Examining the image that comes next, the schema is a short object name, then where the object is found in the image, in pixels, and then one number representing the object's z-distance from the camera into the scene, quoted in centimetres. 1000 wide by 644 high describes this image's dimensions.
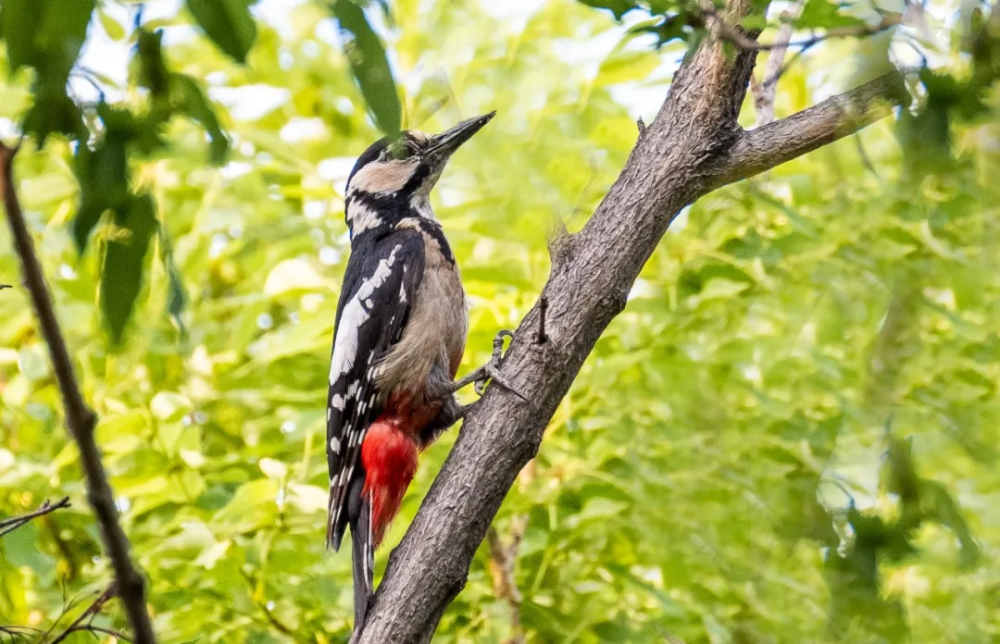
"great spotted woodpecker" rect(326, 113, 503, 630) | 536
